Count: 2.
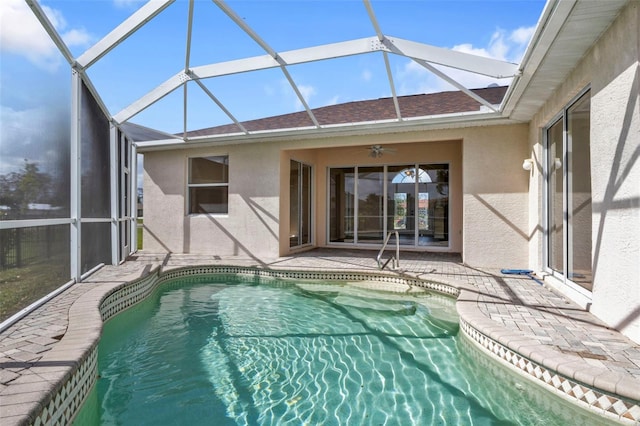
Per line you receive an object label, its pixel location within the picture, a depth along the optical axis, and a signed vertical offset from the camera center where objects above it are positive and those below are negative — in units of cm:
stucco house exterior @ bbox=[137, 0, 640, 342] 391 +90
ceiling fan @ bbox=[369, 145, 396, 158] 1118 +201
